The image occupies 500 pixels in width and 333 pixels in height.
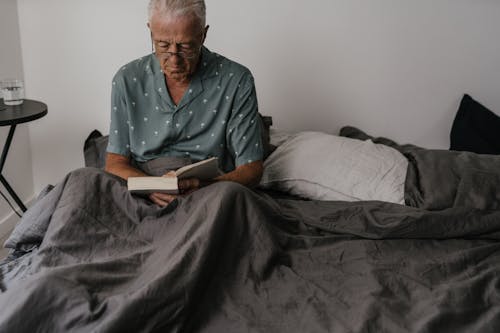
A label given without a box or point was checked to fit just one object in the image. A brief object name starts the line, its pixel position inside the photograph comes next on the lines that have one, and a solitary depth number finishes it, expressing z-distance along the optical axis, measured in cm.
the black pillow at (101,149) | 183
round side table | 156
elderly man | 156
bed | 96
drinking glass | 168
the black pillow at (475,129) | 199
